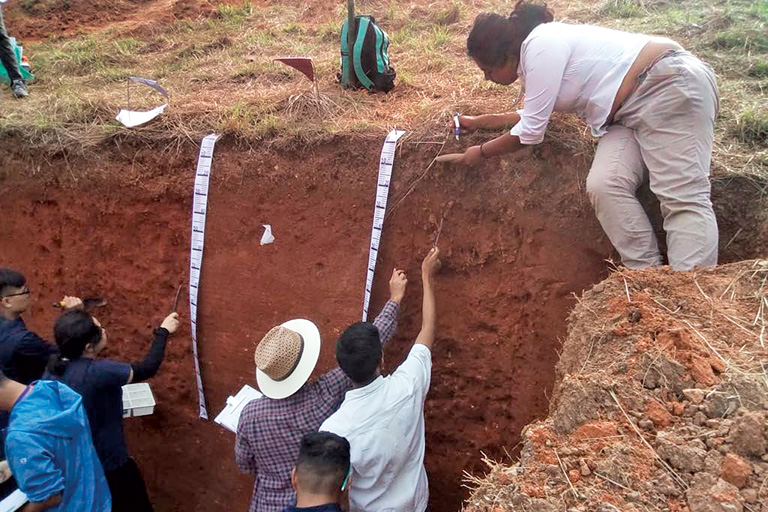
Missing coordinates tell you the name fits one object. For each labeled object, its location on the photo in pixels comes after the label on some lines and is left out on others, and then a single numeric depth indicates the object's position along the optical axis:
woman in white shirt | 2.91
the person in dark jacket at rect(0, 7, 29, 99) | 6.14
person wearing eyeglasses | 3.72
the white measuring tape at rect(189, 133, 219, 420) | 4.75
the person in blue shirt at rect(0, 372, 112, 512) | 2.81
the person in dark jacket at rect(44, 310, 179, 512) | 3.39
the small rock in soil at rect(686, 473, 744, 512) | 1.78
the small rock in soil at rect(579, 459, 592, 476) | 2.01
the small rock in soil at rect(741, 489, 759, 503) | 1.79
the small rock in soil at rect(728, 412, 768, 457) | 1.88
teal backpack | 4.86
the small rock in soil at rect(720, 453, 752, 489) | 1.83
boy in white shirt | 2.70
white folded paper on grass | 5.01
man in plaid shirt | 2.96
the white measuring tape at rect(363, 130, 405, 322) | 4.21
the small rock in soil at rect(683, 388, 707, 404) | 2.12
